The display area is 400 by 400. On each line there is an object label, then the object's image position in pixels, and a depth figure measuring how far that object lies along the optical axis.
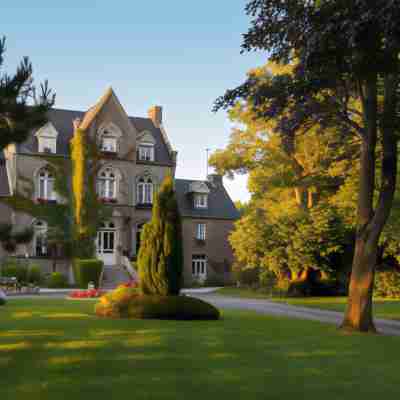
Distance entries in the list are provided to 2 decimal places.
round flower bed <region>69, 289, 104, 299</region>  28.31
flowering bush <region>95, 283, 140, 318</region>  17.34
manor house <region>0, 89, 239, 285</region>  43.40
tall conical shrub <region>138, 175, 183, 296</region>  18.14
